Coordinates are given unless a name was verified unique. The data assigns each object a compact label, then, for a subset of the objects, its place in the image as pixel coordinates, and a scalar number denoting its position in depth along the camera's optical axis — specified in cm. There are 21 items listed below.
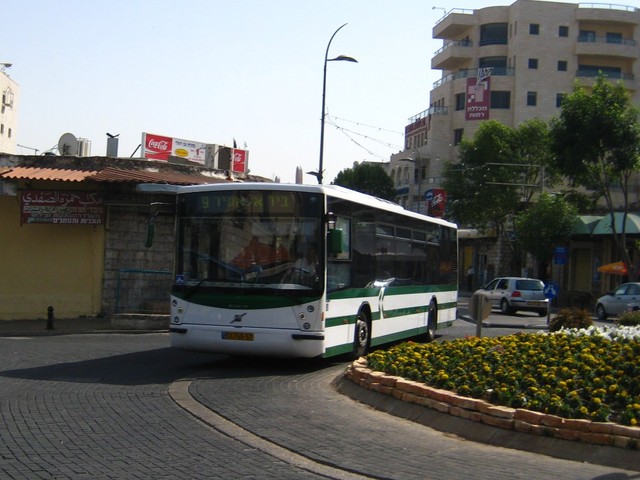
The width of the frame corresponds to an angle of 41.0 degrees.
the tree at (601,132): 3847
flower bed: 849
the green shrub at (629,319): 2042
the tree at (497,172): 5441
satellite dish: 2745
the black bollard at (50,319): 2016
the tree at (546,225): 4647
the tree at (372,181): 8206
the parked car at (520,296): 3509
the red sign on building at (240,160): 3675
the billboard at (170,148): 3542
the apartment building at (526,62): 6894
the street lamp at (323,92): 2952
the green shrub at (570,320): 1744
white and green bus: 1255
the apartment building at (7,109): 7438
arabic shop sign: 2205
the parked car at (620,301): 3269
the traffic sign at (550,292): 2541
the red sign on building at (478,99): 6906
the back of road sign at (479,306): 1365
